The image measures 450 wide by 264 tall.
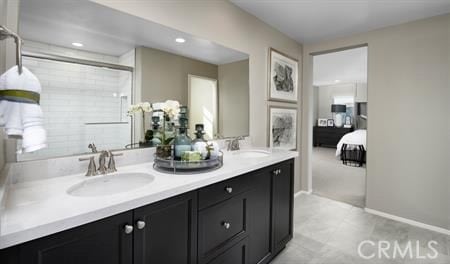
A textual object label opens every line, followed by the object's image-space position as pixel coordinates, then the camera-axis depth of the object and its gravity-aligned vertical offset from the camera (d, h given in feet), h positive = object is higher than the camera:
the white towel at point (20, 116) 2.13 +0.12
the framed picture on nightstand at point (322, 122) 28.60 +1.26
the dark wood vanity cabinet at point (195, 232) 2.63 -1.56
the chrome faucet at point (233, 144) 7.39 -0.43
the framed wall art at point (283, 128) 9.33 +0.15
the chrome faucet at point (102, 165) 4.17 -0.67
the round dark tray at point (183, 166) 4.48 -0.70
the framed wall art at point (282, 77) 9.15 +2.35
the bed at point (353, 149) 17.47 -1.36
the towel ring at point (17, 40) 2.17 +0.86
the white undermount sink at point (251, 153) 6.77 -0.68
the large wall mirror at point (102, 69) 4.10 +1.33
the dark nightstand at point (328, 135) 26.64 -0.38
